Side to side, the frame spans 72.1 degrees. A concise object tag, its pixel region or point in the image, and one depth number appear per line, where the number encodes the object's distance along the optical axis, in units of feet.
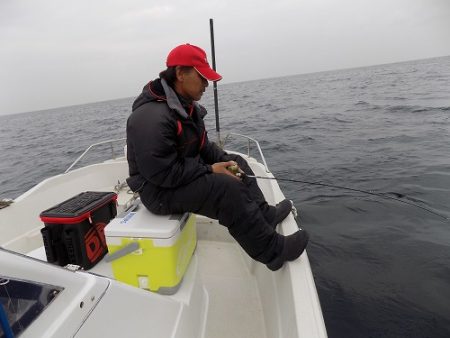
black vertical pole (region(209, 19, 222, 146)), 15.26
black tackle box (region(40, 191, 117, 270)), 7.16
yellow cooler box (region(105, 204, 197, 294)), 6.23
